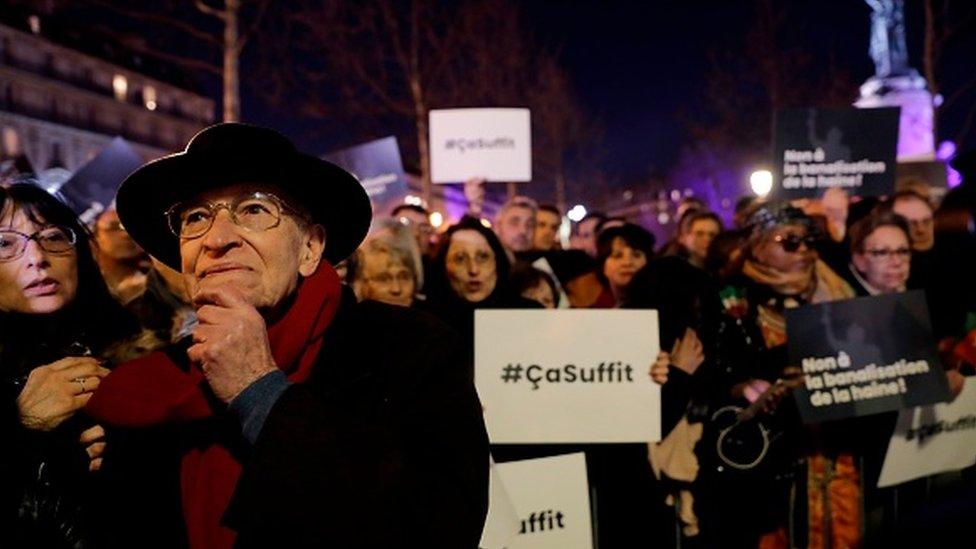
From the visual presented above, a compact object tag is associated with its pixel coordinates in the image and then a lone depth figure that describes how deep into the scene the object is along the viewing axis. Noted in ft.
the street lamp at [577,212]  80.93
